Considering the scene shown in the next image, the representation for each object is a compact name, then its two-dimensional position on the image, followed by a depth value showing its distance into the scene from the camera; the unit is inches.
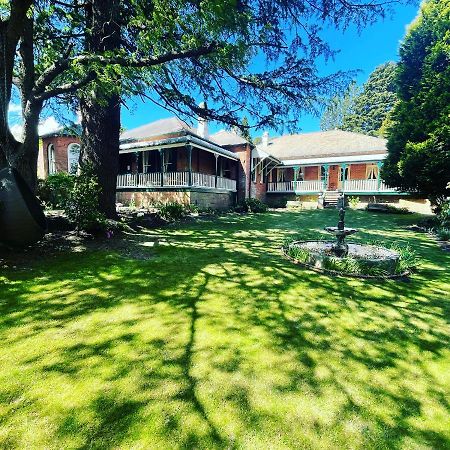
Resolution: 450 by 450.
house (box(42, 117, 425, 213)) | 705.0
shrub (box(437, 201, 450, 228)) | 429.4
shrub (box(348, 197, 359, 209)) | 897.5
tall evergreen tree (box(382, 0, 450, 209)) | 506.3
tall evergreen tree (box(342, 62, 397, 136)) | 2261.3
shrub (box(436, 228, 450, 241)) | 381.1
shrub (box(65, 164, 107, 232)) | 288.2
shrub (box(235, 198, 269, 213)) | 818.2
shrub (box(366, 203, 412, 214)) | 754.1
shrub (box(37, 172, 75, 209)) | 292.4
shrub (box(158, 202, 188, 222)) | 519.0
